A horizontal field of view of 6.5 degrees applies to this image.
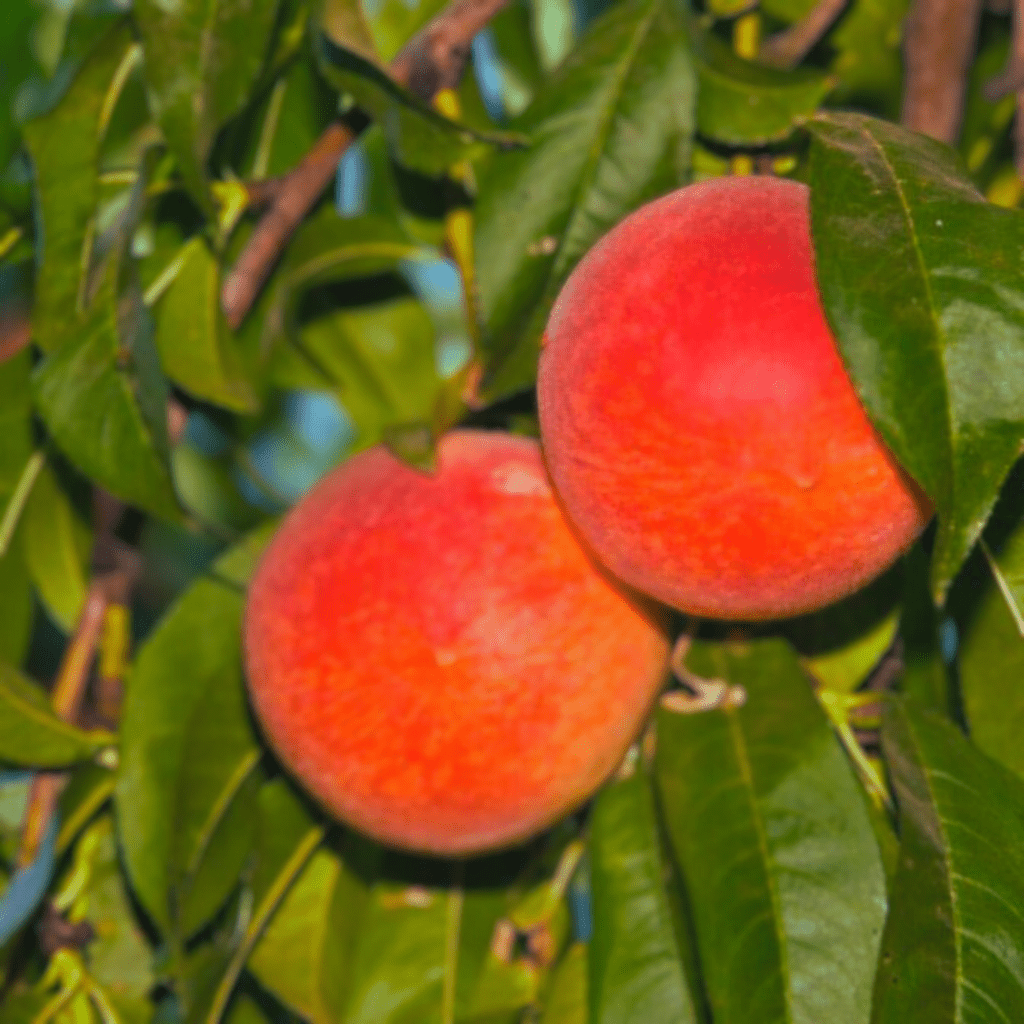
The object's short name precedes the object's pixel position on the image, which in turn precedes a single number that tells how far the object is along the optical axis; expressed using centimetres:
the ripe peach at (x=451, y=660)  153
